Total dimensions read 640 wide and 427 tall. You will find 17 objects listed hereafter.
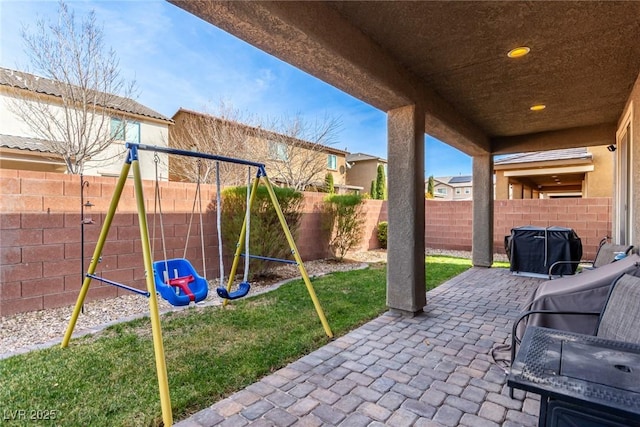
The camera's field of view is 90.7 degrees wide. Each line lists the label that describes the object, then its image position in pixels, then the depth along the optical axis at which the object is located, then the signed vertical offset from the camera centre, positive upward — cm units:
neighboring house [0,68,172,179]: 766 +235
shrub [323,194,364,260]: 820 -28
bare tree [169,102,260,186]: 1191 +265
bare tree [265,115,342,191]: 1312 +275
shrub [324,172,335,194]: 1695 +147
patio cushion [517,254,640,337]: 231 -69
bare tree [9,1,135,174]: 665 +288
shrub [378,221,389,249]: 1059 -78
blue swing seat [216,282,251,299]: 317 -84
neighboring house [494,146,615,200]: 998 +136
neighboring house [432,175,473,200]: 4491 +309
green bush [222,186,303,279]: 564 -25
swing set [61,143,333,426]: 205 -66
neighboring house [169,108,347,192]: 1197 +263
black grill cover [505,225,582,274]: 596 -75
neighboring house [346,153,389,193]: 2392 +316
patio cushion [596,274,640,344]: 176 -61
